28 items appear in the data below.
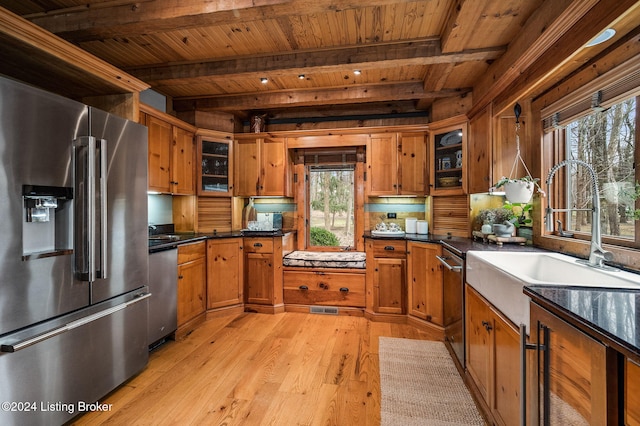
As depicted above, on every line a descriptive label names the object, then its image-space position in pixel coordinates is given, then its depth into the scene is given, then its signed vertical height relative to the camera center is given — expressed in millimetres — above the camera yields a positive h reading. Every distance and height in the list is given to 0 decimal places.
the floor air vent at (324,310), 3408 -1160
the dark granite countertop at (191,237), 2533 -261
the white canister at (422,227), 3400 -171
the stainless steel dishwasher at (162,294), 2408 -717
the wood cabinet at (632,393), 647 -420
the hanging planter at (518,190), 1859 +146
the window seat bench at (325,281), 3381 -816
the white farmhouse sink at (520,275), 1236 -333
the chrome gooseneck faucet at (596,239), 1426 -136
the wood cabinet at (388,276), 3168 -708
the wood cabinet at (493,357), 1314 -792
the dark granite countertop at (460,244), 2158 -273
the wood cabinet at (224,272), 3266 -694
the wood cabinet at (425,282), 2869 -722
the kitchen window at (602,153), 1543 +385
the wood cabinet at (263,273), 3445 -730
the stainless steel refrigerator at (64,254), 1365 -226
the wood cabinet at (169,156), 2896 +632
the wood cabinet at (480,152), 2568 +578
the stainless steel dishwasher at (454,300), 2146 -720
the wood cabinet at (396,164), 3439 +602
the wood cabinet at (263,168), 3770 +595
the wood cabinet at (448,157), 3039 +625
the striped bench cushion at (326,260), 3408 -574
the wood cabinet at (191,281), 2832 -709
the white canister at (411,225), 3527 -153
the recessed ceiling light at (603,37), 1409 +888
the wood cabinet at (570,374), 743 -484
